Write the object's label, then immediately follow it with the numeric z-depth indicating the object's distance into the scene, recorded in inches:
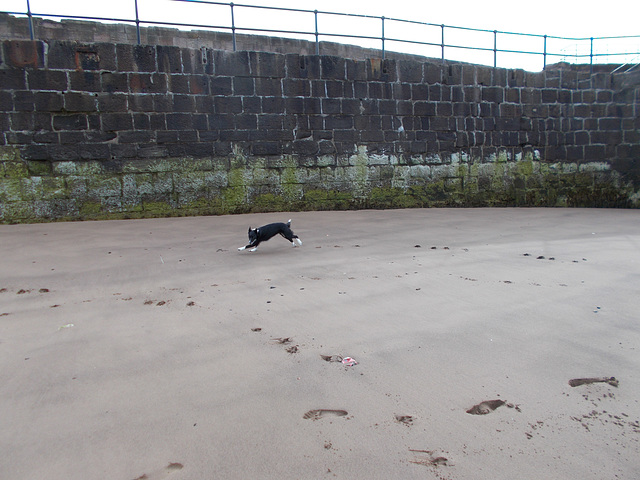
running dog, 209.5
